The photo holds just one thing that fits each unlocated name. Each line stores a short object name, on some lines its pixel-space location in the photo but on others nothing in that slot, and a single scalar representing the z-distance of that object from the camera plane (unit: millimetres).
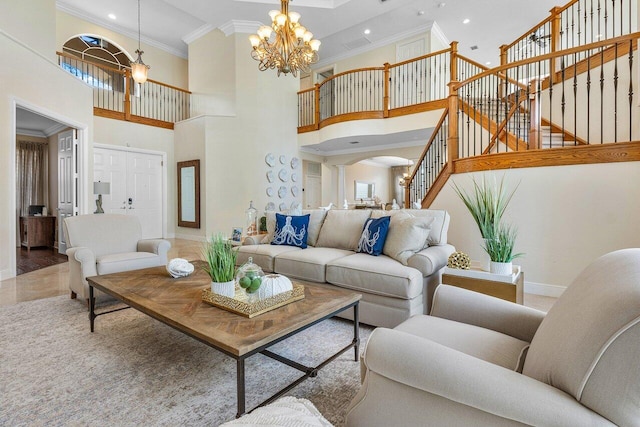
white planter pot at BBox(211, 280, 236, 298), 1911
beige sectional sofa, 2453
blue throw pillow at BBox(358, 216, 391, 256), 2984
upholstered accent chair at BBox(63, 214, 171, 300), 3012
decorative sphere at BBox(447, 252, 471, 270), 2555
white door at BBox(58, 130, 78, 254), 5535
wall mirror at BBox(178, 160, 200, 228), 7215
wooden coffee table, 1415
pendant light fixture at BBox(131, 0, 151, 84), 5699
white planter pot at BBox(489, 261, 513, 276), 2396
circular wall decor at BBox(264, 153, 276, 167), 7539
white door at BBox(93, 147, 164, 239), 6797
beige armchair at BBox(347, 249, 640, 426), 738
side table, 2332
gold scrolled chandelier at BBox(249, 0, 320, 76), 4074
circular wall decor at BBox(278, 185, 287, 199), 7843
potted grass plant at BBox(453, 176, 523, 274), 2420
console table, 6477
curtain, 7012
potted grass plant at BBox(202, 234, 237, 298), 1914
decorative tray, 1723
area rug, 1557
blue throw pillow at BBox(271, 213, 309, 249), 3598
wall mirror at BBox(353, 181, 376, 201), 12570
